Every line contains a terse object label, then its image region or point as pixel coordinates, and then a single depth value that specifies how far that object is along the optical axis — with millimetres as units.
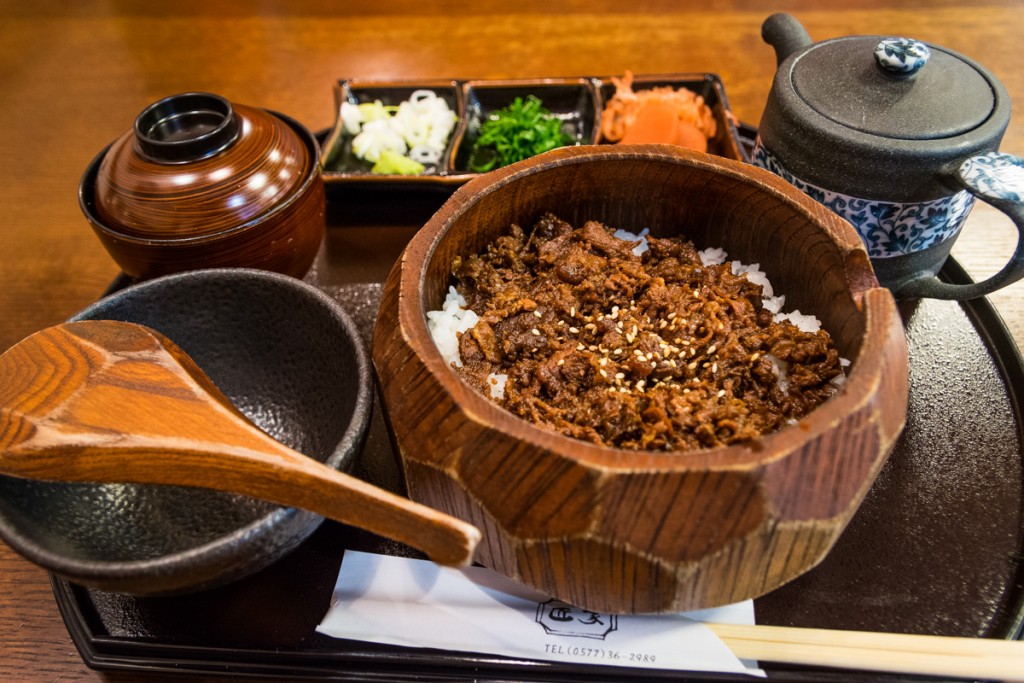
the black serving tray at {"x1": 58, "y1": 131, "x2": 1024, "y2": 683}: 313
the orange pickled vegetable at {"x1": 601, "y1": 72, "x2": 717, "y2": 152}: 535
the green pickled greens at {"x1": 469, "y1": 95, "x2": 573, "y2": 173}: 538
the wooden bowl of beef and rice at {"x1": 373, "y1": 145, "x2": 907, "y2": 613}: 265
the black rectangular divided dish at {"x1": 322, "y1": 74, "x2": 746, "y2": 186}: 535
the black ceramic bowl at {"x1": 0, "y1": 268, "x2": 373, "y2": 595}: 286
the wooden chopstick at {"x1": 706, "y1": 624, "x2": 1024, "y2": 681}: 296
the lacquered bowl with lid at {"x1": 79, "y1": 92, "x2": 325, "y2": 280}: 397
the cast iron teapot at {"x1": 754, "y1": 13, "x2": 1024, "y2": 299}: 367
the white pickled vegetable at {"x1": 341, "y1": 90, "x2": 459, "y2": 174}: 545
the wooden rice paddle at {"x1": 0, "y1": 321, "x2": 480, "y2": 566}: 286
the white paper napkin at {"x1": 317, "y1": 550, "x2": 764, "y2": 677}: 306
